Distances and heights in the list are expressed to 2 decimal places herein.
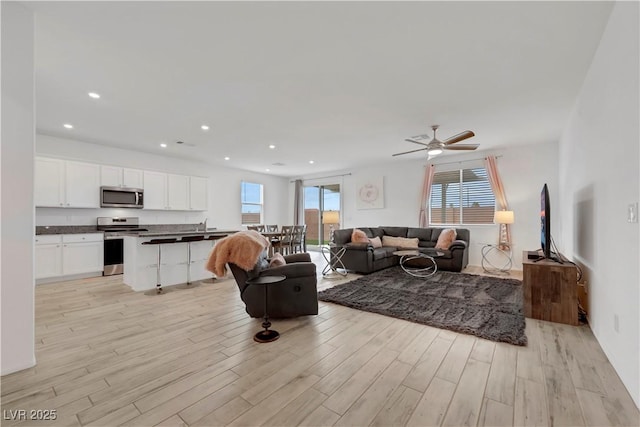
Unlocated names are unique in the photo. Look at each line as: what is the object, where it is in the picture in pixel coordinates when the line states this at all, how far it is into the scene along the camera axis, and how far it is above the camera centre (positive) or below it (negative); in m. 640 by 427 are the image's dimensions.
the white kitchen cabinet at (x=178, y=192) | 6.80 +0.43
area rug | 2.91 -1.19
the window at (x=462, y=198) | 6.56 +0.36
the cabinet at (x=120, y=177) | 5.80 +0.69
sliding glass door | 9.44 +0.14
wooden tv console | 2.98 -0.86
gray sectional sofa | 5.59 -0.87
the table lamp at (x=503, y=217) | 5.67 -0.08
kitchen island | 4.46 -0.85
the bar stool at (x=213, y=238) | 5.14 -0.52
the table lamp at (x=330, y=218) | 5.97 -0.15
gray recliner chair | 3.08 -0.92
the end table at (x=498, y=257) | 6.12 -1.00
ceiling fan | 4.16 +1.09
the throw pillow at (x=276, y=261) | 3.33 -0.62
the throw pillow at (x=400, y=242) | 6.65 -0.72
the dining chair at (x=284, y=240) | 6.64 -0.71
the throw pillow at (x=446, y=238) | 6.09 -0.57
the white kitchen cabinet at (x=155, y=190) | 6.40 +0.45
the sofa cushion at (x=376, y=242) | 6.51 -0.72
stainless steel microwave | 5.73 +0.25
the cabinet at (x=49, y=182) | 5.02 +0.48
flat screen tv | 3.24 -0.12
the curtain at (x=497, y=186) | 6.16 +0.60
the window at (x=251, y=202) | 8.88 +0.27
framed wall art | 8.12 +0.56
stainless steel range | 5.64 -0.67
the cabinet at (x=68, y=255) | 4.88 -0.85
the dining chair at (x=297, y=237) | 6.93 -0.67
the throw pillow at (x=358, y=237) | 6.04 -0.56
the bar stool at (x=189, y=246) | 4.80 -0.65
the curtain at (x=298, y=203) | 9.94 +0.28
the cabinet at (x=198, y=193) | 7.22 +0.43
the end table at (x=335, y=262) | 5.68 -1.08
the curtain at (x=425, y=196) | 7.22 +0.42
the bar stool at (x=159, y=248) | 4.43 -0.64
